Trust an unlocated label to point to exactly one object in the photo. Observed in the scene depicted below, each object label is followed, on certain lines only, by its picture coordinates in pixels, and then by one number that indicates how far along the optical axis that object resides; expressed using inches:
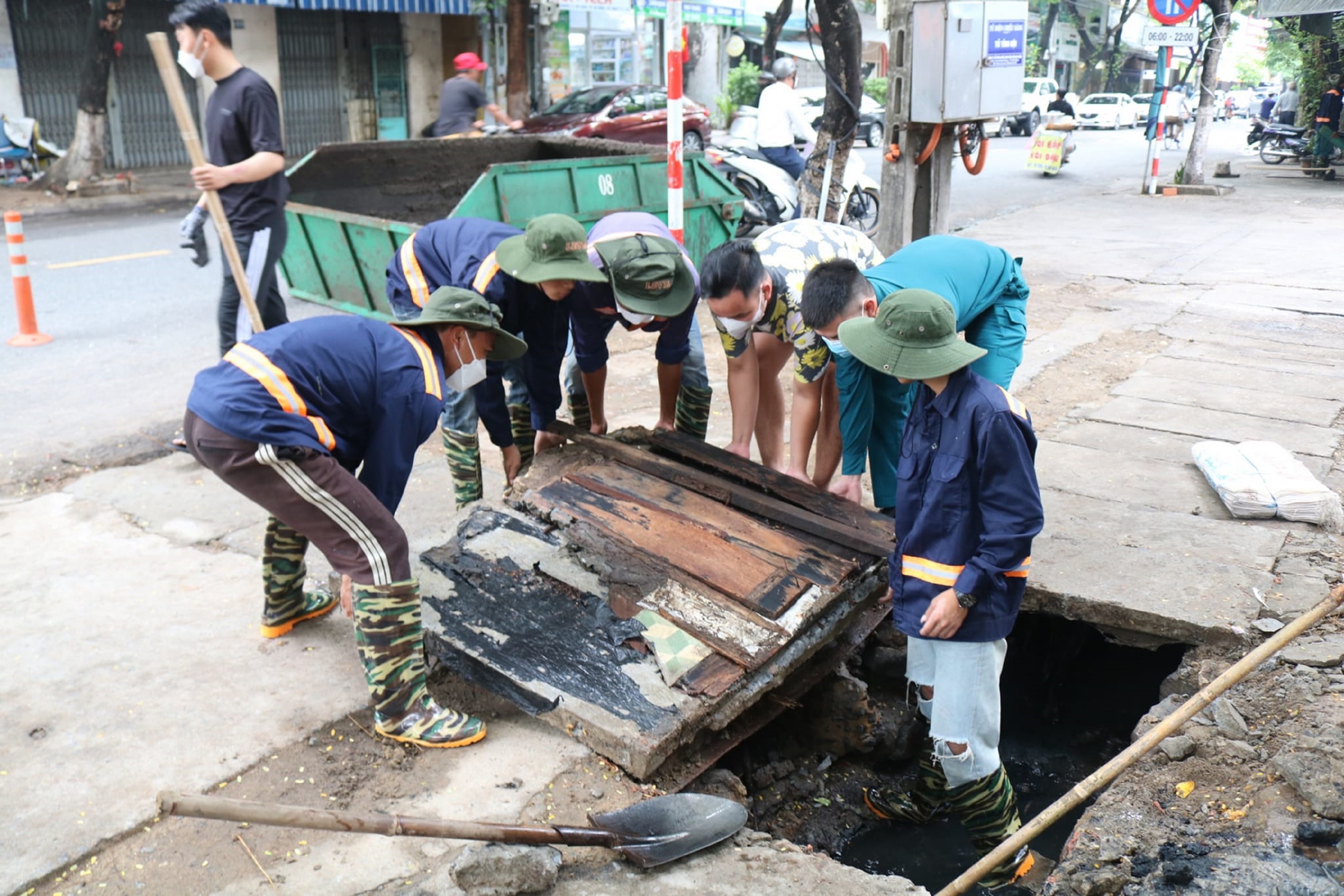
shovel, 88.8
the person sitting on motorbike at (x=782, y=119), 430.6
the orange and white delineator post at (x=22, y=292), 299.3
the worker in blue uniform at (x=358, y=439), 115.5
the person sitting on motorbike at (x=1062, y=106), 946.1
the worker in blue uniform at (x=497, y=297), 157.5
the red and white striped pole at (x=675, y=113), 247.8
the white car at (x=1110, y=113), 1403.8
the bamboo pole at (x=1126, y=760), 106.0
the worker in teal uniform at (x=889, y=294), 142.6
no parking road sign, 484.4
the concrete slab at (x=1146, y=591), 150.5
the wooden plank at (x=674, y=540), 143.9
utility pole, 305.9
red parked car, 694.5
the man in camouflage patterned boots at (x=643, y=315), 158.2
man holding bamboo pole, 199.9
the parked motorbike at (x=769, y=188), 425.7
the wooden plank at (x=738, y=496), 152.7
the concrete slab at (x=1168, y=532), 168.9
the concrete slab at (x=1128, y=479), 191.3
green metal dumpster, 308.7
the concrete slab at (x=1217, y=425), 217.2
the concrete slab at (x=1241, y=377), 251.6
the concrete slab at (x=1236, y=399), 234.2
